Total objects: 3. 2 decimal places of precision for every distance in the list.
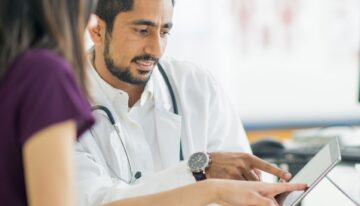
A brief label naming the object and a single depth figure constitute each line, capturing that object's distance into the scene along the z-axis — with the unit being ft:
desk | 6.32
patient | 4.18
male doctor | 6.11
